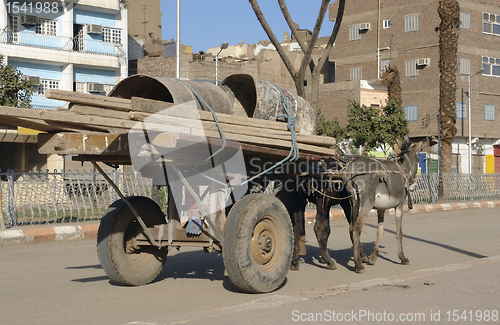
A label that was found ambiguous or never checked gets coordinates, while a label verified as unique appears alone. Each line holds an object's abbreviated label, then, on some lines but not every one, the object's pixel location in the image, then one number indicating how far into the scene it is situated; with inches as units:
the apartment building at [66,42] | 1179.9
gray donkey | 336.5
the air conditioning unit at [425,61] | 1582.2
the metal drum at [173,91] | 230.7
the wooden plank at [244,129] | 210.7
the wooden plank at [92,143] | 202.5
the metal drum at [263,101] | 267.3
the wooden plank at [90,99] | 197.9
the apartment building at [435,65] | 1574.8
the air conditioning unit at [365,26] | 1735.7
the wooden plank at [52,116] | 197.6
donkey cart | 241.6
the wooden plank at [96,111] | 206.4
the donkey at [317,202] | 333.1
